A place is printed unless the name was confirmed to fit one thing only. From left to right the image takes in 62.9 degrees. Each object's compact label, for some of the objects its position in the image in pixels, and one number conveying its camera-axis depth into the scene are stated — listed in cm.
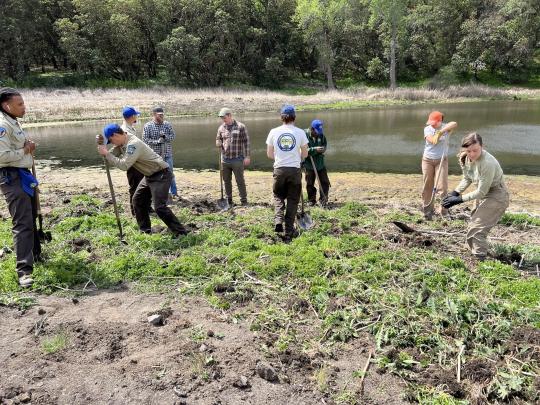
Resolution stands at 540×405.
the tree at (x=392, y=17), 5600
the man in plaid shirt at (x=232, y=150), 968
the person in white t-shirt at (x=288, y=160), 709
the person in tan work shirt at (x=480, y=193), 597
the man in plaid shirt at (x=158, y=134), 991
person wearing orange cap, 839
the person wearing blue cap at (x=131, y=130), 847
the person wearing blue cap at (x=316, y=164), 970
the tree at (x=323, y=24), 5981
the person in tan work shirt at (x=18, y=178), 575
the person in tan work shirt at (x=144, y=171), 696
